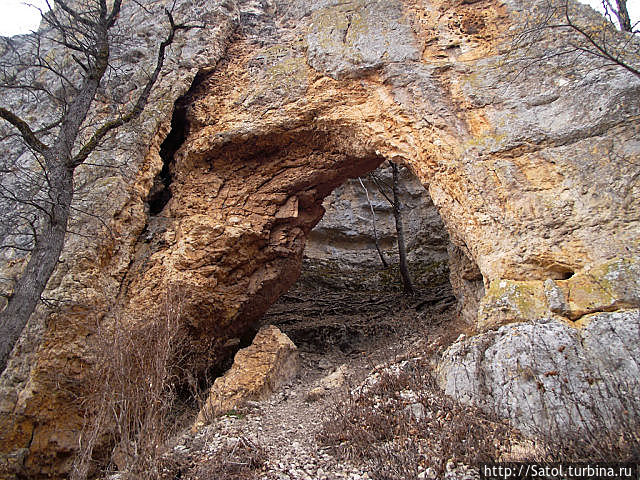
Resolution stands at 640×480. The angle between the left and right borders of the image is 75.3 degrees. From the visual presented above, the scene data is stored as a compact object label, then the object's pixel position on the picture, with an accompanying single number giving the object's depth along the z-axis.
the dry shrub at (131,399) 3.88
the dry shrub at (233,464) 3.95
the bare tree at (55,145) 4.96
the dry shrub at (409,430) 3.45
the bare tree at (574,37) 5.61
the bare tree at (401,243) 10.50
